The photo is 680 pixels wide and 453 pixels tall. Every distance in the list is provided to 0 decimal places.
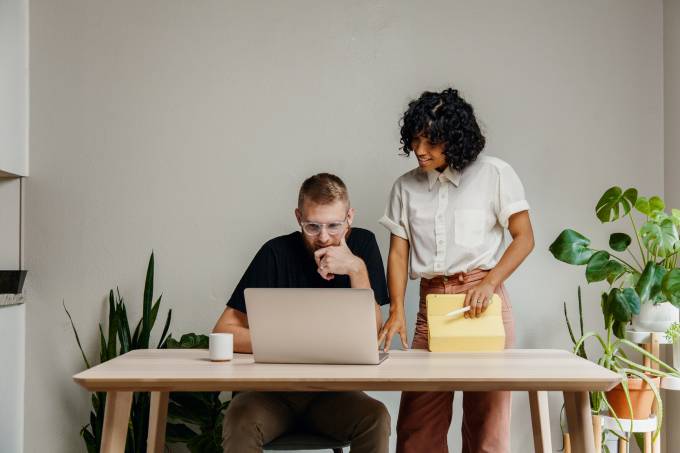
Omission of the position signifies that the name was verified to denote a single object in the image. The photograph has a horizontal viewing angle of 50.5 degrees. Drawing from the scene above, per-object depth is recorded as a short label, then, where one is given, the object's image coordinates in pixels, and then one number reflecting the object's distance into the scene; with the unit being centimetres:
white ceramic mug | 226
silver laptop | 205
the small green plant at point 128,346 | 326
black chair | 246
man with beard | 242
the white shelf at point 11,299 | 328
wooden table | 192
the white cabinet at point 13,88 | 332
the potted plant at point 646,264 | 290
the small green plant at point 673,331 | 297
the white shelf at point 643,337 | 309
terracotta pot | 302
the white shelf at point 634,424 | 303
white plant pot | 304
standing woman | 270
